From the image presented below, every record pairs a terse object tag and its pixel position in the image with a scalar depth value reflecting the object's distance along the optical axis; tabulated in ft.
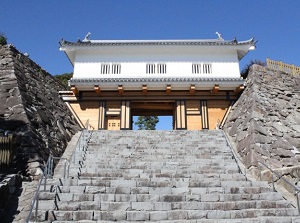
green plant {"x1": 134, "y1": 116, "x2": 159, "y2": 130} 115.55
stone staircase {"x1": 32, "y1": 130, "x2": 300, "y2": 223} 18.86
